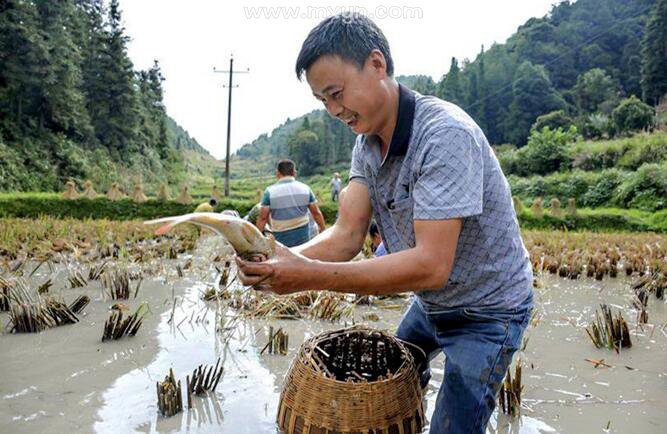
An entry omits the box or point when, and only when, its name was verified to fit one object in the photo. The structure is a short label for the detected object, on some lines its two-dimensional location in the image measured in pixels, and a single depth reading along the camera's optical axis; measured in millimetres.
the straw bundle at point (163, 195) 17672
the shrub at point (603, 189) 22688
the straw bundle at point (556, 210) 16944
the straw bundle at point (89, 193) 17647
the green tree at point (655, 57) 42281
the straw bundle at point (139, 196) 17781
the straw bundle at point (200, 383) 2889
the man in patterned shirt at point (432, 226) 1500
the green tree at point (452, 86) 51844
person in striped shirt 5398
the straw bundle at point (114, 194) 17766
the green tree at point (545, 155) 30359
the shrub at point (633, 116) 33156
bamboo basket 2010
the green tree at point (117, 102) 35719
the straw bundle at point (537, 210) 16844
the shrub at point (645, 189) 19469
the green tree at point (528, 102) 49656
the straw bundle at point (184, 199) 17594
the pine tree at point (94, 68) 35594
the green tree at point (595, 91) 47750
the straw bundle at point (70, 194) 17391
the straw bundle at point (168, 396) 2684
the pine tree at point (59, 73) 28828
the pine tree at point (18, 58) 26359
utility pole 25453
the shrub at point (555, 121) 42969
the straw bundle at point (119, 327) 3828
